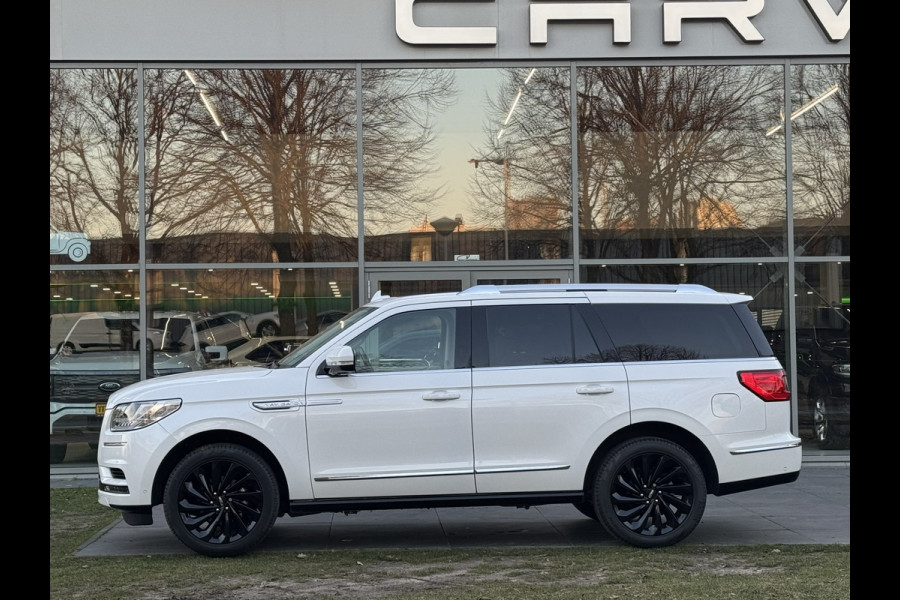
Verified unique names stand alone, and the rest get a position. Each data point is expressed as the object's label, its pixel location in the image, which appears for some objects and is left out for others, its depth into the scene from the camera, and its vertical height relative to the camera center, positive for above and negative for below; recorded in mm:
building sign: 12945 +3468
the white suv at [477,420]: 7723 -902
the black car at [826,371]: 13211 -919
